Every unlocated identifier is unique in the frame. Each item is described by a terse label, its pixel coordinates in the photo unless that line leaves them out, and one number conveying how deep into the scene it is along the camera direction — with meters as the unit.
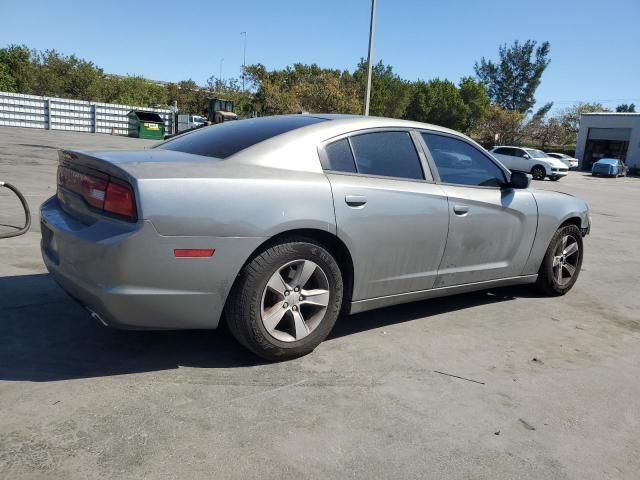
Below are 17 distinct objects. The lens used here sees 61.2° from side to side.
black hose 6.05
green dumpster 35.69
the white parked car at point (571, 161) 39.71
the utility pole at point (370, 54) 20.88
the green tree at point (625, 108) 105.14
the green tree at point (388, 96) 56.62
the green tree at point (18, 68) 48.47
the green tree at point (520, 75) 79.12
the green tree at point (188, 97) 61.38
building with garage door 48.19
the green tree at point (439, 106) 60.66
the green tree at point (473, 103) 62.56
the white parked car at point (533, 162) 29.95
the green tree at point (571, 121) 70.09
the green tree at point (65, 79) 48.75
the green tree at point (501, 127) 59.50
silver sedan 2.84
